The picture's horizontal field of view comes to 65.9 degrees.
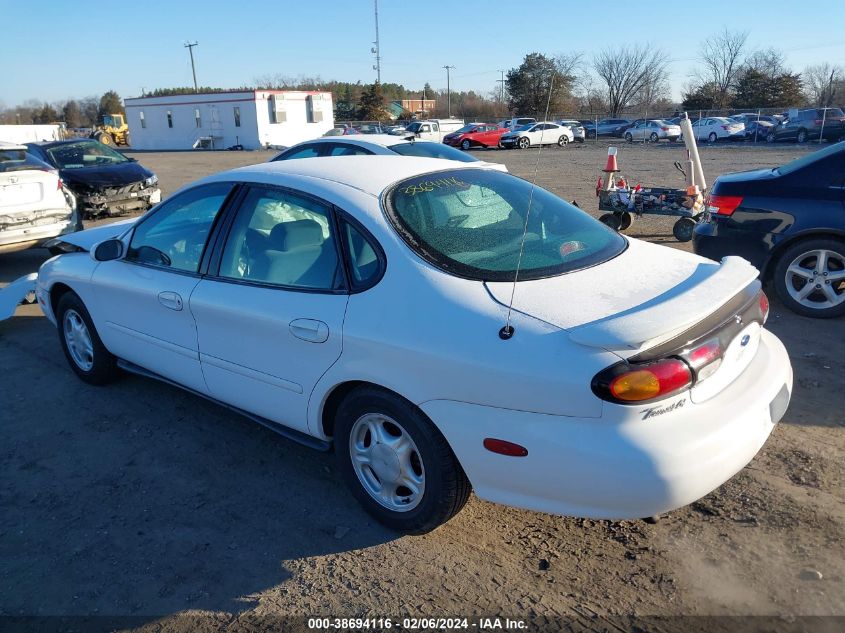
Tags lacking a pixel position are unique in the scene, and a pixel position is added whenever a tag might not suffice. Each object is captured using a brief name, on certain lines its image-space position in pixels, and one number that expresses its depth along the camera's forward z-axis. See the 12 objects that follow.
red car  37.25
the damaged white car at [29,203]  8.12
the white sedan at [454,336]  2.35
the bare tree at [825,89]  56.06
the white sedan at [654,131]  37.22
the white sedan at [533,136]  36.88
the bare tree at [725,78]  61.03
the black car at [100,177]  11.66
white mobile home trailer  50.44
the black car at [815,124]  31.88
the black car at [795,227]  5.55
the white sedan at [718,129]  35.94
